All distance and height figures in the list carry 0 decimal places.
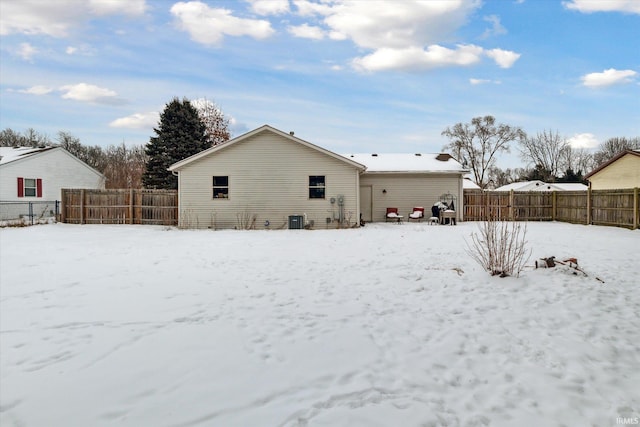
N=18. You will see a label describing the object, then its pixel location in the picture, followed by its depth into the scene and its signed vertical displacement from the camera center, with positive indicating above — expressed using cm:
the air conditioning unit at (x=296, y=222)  1628 -64
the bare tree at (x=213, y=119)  3681 +884
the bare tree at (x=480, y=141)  4212 +744
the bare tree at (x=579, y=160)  4984 +605
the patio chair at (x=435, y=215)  1880 -44
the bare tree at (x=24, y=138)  4209 +831
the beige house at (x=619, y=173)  1880 +176
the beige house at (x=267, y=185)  1664 +100
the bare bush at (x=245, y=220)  1669 -55
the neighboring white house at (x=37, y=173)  2173 +229
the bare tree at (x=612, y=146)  4775 +759
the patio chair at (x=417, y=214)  1902 -39
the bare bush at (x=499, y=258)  625 -88
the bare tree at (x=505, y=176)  4962 +432
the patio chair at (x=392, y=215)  1910 -46
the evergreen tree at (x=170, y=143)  3086 +542
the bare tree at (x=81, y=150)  4212 +677
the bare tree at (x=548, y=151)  4941 +725
